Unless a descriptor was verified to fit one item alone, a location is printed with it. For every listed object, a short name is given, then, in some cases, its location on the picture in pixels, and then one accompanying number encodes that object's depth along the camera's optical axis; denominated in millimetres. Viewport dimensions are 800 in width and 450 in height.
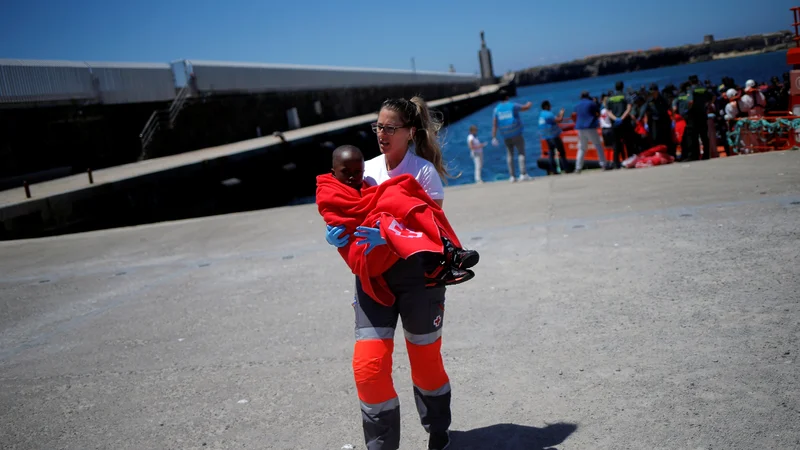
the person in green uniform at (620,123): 14055
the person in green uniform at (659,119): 14219
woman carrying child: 3094
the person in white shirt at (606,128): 14578
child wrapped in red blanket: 3027
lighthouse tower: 125500
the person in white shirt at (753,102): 14296
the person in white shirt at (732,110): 14461
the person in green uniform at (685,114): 13641
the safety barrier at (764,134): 11773
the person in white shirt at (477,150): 16234
